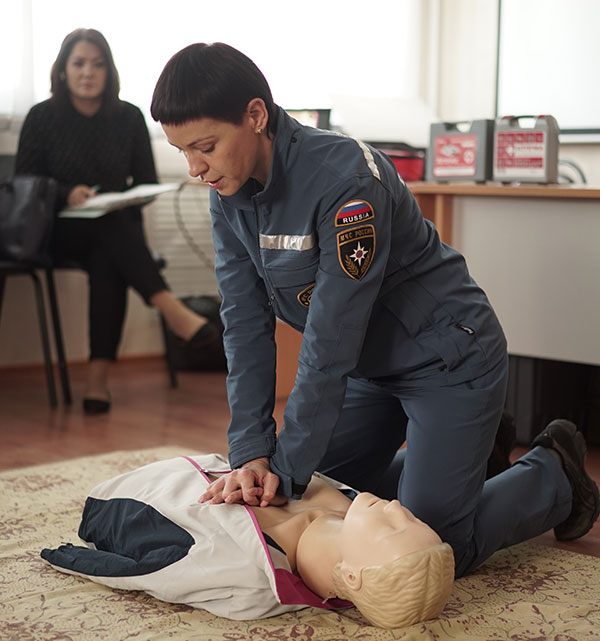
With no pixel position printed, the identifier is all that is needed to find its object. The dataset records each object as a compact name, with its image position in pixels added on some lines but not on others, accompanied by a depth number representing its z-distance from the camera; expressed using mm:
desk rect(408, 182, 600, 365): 2357
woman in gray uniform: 1331
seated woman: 3080
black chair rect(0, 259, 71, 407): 2956
